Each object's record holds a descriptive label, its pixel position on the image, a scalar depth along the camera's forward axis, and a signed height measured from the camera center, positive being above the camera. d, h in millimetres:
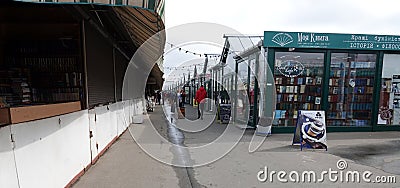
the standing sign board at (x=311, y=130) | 5680 -1116
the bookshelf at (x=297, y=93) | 7906 -332
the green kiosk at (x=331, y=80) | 7535 +111
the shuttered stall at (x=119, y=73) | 7574 +326
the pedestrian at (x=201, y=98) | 10973 -698
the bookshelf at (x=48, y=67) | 4117 +259
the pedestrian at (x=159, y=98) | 28172 -1842
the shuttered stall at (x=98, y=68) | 4695 +316
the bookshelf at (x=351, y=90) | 8016 -224
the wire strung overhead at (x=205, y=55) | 12191 +1573
